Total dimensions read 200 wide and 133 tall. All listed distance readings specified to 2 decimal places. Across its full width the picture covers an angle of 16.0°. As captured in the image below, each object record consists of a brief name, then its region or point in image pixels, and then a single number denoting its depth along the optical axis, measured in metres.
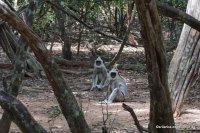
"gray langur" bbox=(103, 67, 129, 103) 14.43
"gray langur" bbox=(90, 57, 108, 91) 16.85
